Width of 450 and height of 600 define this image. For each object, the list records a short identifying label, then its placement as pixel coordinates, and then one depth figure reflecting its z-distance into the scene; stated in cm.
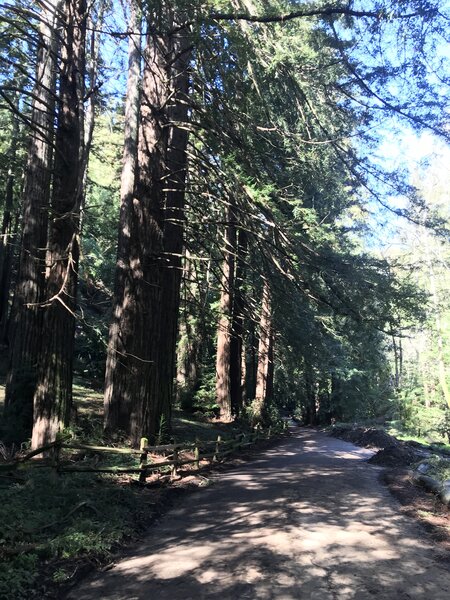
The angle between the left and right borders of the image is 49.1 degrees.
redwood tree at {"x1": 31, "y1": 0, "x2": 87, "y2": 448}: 888
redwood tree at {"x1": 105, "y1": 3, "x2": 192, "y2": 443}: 1021
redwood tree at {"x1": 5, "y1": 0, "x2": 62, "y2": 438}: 954
